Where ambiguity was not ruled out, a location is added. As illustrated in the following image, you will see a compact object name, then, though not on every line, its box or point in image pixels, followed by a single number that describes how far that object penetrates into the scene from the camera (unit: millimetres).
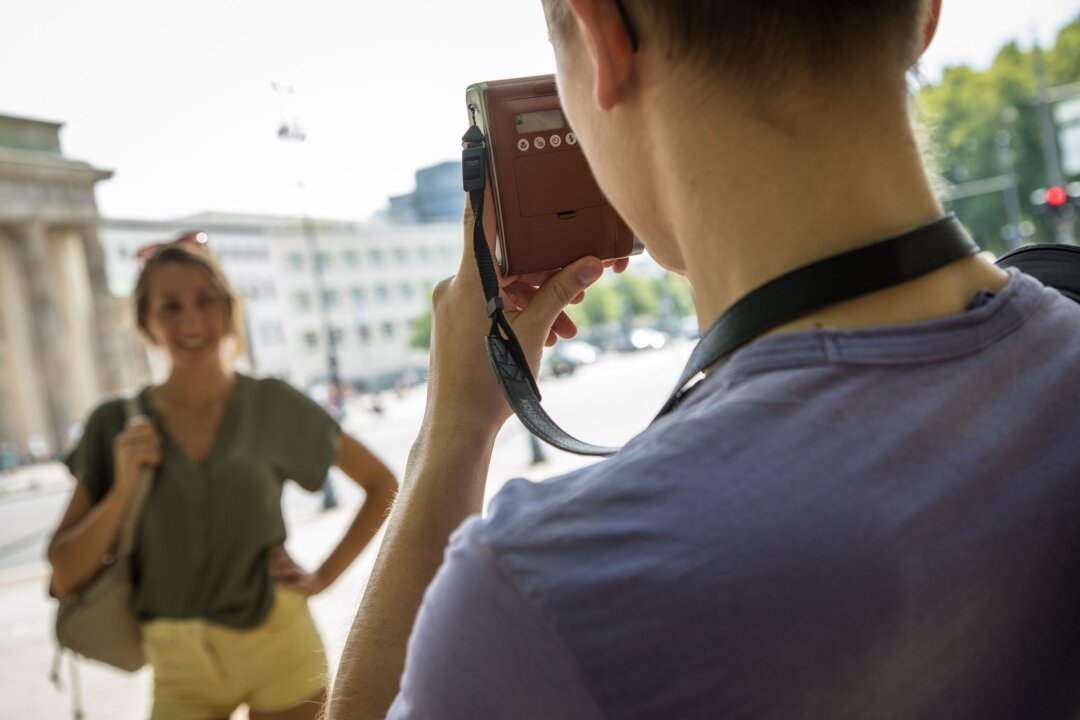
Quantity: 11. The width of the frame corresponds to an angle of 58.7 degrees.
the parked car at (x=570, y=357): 24812
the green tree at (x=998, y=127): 31312
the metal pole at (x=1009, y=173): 29422
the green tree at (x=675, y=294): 30328
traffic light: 9352
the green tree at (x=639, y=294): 45406
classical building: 23156
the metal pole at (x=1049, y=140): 14273
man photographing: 500
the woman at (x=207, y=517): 2420
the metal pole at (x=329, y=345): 13383
